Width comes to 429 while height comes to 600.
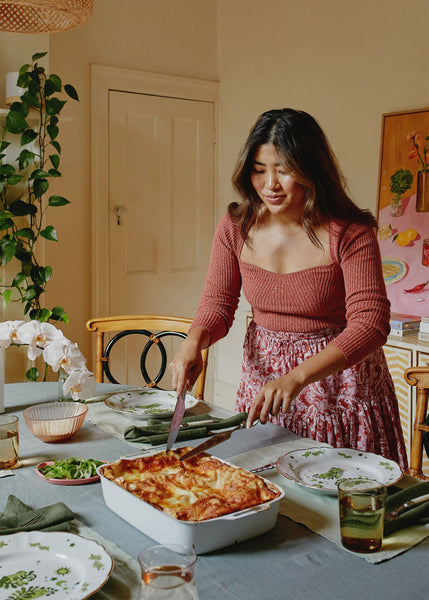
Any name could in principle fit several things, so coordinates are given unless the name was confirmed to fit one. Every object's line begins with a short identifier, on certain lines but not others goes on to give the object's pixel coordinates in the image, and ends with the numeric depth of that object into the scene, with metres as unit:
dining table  0.96
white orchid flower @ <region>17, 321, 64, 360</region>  1.67
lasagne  1.07
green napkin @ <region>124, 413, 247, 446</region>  1.56
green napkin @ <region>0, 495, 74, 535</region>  1.12
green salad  1.35
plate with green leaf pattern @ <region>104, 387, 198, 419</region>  1.78
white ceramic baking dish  1.03
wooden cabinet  2.94
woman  1.76
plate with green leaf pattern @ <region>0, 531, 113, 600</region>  0.95
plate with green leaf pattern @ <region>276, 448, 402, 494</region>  1.33
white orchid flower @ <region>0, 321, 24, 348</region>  1.68
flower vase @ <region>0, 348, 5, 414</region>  1.77
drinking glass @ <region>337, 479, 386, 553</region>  1.05
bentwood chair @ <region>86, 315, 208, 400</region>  2.37
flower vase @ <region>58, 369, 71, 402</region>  1.70
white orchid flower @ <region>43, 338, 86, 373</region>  1.62
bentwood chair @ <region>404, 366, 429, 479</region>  1.75
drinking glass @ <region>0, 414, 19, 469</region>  1.41
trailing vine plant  3.19
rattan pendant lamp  1.99
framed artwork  3.28
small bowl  1.56
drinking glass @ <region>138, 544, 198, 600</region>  0.71
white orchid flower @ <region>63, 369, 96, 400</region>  1.62
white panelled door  4.12
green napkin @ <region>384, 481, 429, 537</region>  1.12
